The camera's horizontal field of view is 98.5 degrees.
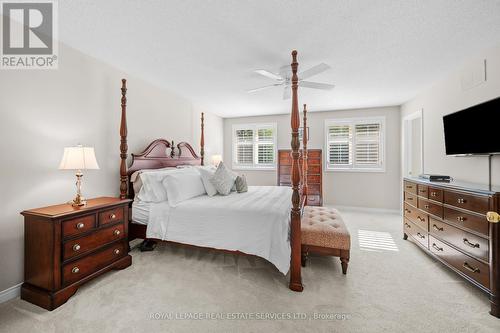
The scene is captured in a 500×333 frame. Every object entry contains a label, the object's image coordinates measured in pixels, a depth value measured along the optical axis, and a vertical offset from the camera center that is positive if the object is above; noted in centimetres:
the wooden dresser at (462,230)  180 -64
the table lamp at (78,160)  209 +7
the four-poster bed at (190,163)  206 +6
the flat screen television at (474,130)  221 +44
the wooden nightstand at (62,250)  183 -76
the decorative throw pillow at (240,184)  349 -27
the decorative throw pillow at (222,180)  325 -20
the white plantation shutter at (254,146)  626 +63
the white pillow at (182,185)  280 -25
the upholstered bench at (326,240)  227 -78
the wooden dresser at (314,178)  539 -27
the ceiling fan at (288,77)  260 +117
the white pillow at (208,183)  322 -24
